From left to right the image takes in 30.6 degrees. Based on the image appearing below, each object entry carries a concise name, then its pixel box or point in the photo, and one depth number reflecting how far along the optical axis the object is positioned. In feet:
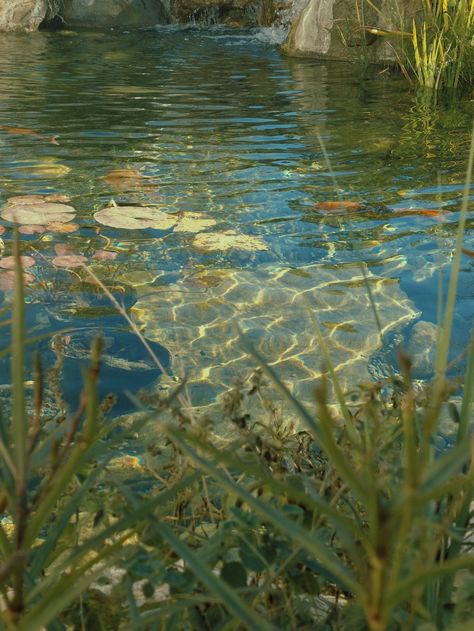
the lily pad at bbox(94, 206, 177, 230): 15.97
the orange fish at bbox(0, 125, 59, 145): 23.13
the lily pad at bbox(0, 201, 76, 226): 15.99
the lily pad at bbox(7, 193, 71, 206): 17.06
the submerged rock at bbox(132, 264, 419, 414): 11.16
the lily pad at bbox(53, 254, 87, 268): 14.08
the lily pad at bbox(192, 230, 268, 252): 15.06
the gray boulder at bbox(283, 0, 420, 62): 33.68
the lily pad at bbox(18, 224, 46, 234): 15.48
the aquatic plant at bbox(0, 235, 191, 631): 2.93
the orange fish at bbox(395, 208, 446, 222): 16.75
